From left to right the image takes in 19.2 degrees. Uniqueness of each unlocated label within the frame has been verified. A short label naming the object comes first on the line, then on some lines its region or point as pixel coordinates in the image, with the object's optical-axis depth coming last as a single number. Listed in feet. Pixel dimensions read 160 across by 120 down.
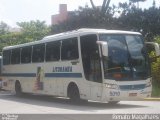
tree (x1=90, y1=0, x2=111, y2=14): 132.43
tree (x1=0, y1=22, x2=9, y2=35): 202.43
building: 328.49
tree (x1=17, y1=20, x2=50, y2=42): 188.65
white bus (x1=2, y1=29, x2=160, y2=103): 59.00
